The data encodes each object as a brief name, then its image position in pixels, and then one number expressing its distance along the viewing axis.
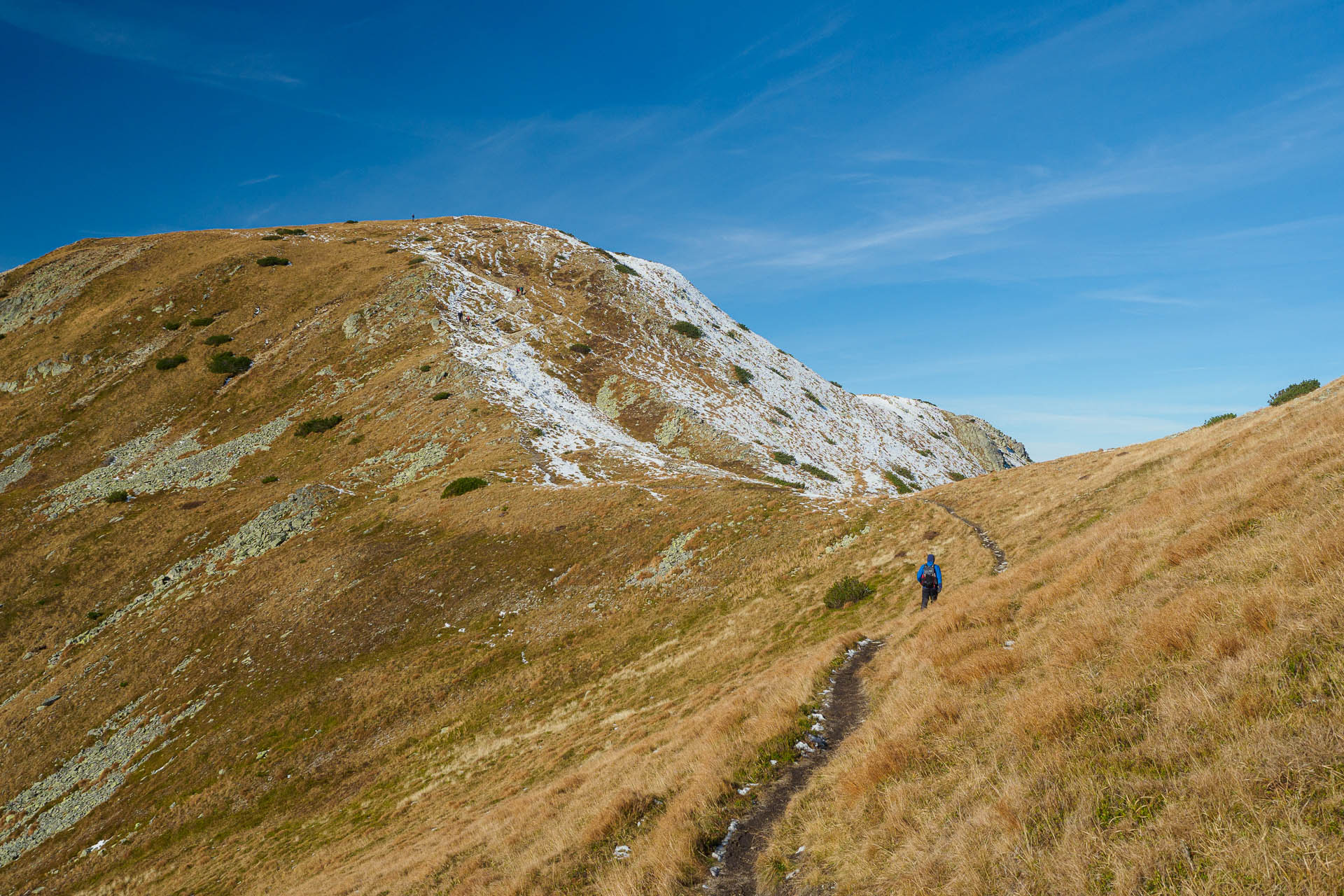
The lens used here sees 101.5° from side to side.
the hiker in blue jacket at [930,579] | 19.00
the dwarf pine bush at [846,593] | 24.39
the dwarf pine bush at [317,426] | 53.44
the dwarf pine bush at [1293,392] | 26.03
